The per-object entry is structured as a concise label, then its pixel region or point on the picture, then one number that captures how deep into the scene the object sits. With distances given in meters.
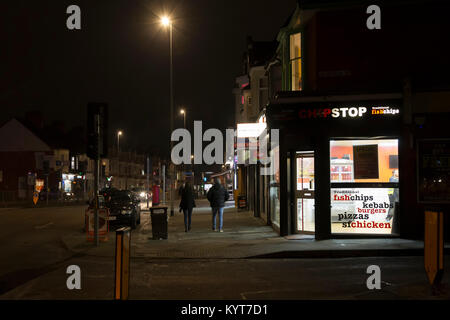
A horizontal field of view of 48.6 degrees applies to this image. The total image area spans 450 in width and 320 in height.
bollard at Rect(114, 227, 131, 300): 6.58
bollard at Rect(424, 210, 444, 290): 8.31
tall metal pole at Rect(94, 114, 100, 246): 15.06
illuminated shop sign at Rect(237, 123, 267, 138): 20.81
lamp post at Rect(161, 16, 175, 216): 27.60
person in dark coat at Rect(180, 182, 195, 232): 18.67
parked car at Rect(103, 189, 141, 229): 20.73
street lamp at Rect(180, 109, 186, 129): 42.38
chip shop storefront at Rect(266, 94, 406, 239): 15.04
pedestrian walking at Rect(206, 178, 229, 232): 18.61
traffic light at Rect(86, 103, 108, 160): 15.01
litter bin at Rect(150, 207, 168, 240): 16.56
